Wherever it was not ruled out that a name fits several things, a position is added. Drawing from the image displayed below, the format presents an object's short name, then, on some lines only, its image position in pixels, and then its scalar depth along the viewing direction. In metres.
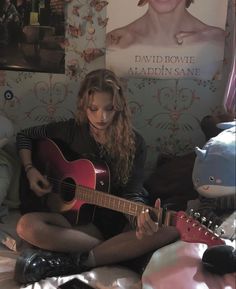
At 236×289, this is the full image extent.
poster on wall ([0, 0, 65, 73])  1.39
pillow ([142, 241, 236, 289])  0.94
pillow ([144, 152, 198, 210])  1.21
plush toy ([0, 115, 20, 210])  1.34
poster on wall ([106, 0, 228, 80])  1.31
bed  0.94
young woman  1.12
